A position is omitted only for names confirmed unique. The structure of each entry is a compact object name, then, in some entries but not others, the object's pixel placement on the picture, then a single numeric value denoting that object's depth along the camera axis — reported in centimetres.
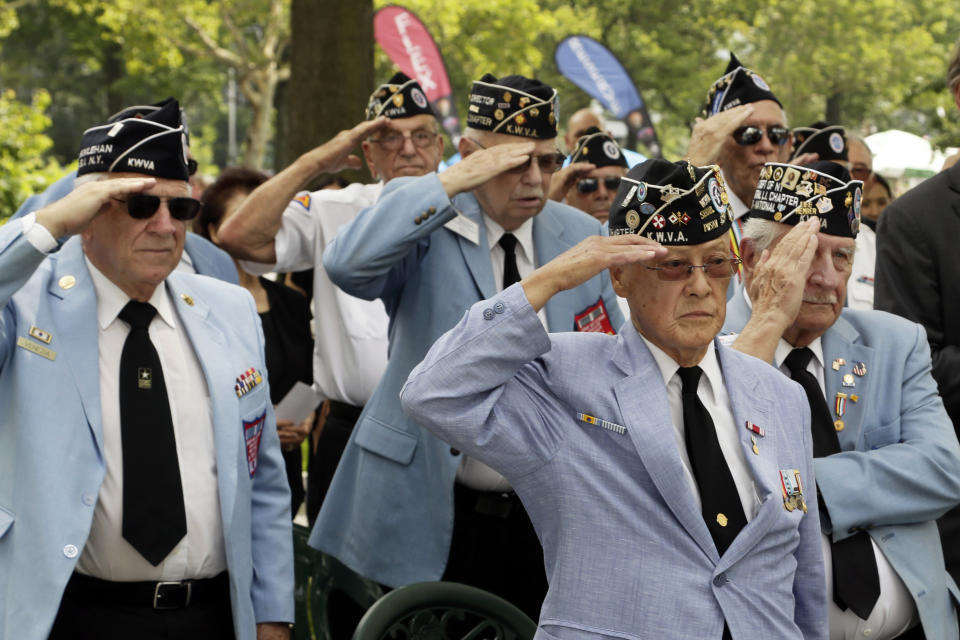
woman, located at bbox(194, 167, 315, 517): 1067
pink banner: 2842
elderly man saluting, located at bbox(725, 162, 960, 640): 640
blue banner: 3030
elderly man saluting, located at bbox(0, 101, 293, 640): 580
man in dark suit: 780
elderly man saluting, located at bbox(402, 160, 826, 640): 507
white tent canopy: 3372
